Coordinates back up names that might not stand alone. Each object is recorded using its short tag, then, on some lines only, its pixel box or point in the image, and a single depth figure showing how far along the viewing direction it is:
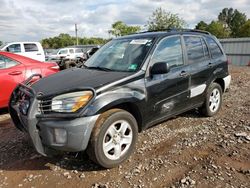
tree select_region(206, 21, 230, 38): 46.69
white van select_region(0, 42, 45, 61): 10.69
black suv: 2.31
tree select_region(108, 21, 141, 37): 38.87
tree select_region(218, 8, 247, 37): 59.27
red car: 4.29
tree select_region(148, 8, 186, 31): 21.97
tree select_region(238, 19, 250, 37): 40.73
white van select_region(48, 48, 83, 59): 18.96
